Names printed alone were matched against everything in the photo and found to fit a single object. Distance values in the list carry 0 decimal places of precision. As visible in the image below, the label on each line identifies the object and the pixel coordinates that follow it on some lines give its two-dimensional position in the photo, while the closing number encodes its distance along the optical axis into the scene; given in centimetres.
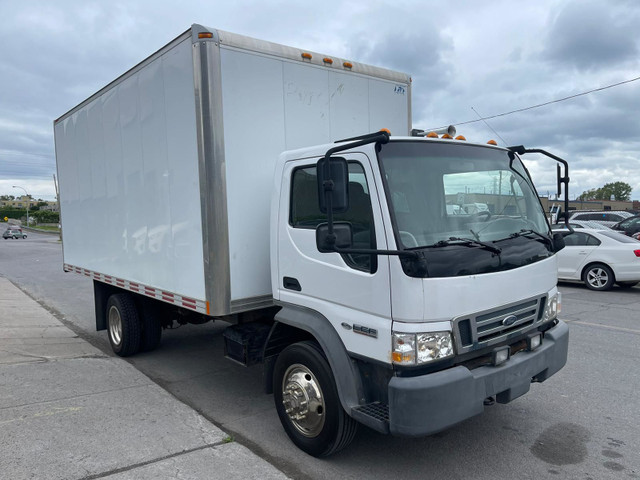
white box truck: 312
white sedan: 1099
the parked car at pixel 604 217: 2512
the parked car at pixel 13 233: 5388
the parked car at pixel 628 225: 2159
